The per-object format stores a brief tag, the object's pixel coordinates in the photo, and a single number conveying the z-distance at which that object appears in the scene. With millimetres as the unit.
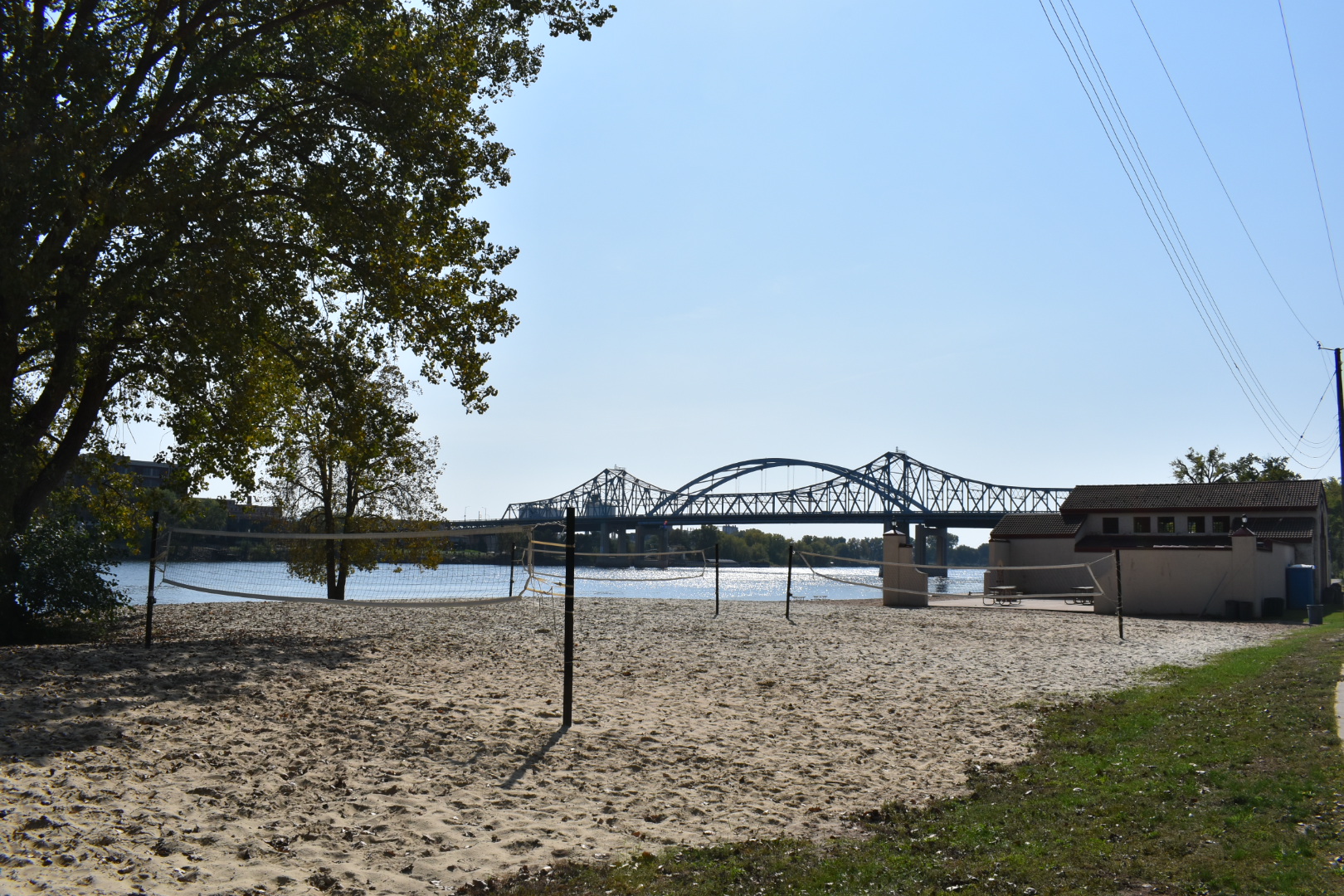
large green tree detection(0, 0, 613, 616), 11789
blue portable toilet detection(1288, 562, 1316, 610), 30250
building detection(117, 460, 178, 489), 43069
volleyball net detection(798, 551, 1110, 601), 28578
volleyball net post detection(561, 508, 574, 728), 8586
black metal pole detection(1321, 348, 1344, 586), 32906
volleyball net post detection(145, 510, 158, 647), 12414
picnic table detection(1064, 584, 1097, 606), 29777
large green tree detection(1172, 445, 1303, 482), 66688
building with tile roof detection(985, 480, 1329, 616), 36094
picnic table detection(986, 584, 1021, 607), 29828
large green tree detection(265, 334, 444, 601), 28320
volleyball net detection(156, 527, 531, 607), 28938
